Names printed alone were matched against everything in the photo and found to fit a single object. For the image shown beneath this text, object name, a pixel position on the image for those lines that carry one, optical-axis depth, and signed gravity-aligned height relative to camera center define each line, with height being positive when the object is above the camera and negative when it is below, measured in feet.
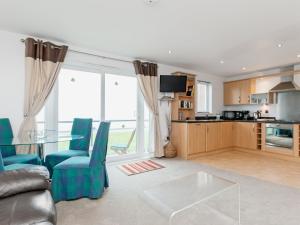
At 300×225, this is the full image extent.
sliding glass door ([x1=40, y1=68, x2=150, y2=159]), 11.98 +0.52
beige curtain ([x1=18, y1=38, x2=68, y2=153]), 10.07 +2.23
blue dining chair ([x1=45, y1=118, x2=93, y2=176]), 9.43 -1.78
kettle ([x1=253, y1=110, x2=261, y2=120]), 18.39 -0.14
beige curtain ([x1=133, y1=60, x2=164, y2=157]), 14.37 +1.94
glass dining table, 7.31 -1.15
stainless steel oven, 14.49 -1.79
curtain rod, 11.98 +4.11
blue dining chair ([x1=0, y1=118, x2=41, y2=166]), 7.97 -2.01
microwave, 19.45 -0.16
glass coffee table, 5.68 -2.80
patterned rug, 11.47 -3.64
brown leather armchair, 3.57 -2.04
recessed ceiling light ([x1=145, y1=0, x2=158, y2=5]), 7.07 +4.38
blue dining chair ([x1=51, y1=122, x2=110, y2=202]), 7.48 -2.66
